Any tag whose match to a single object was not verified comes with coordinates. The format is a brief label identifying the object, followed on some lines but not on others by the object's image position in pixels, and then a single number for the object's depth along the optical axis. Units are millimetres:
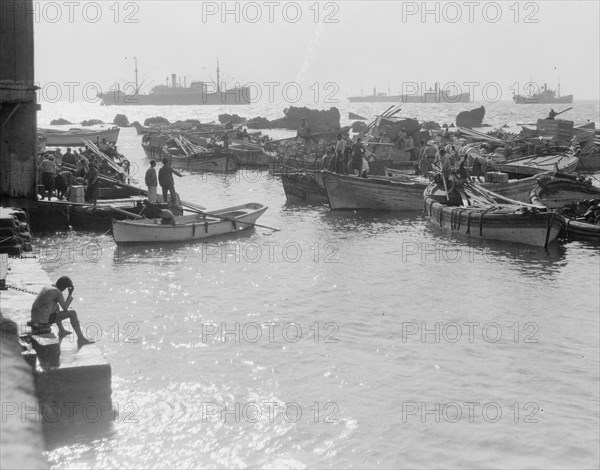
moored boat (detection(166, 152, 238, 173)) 52062
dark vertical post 24844
